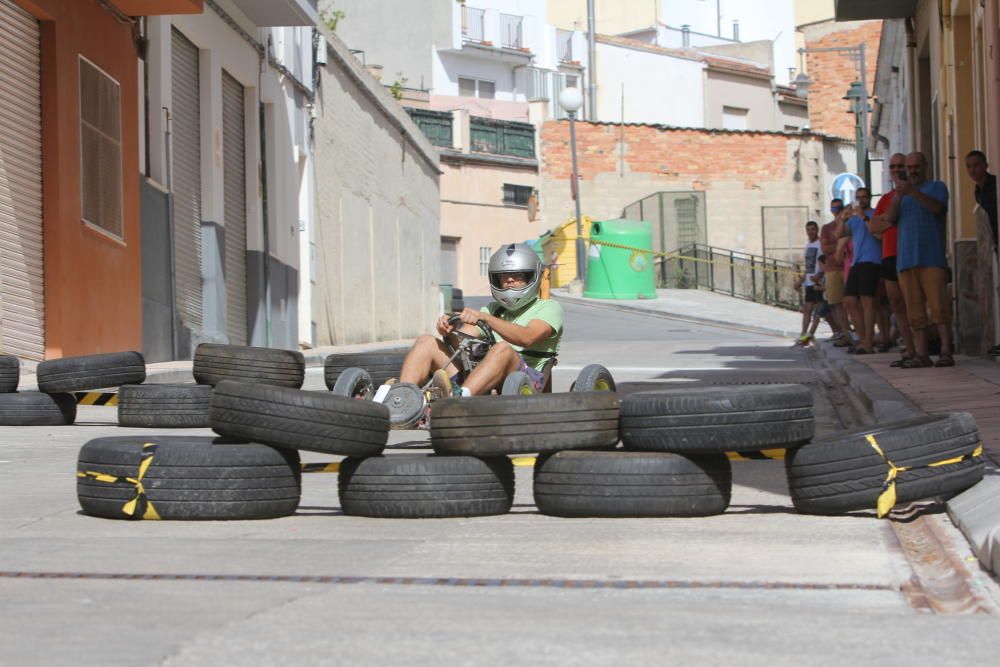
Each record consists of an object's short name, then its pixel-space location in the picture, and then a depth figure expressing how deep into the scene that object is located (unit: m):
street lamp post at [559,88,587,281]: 42.97
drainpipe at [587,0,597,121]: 59.19
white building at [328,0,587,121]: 58.19
